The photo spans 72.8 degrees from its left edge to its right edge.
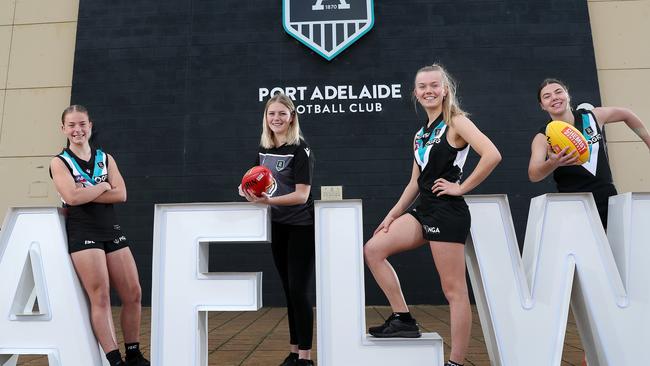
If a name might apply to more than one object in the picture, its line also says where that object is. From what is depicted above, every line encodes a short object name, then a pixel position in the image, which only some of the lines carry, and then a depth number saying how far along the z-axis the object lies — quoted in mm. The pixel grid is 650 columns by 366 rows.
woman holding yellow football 2002
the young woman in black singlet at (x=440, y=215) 1758
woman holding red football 2156
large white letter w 1752
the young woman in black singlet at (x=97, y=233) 1919
